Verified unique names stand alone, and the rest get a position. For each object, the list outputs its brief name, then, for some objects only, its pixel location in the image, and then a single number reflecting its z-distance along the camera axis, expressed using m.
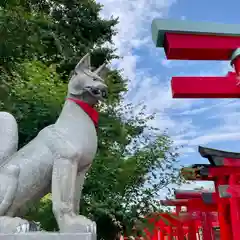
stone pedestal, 1.83
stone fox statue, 1.97
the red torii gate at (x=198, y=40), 3.19
